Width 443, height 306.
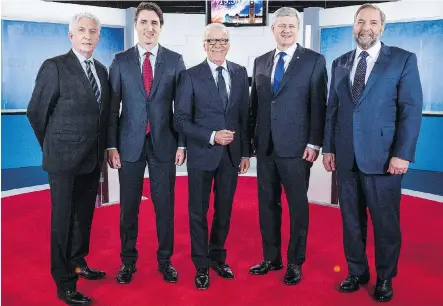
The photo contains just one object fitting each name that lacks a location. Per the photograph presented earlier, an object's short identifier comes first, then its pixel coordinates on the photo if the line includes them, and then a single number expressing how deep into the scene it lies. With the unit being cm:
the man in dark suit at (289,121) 294
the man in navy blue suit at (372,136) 268
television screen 719
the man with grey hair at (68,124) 268
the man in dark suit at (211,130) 291
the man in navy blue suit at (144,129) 298
